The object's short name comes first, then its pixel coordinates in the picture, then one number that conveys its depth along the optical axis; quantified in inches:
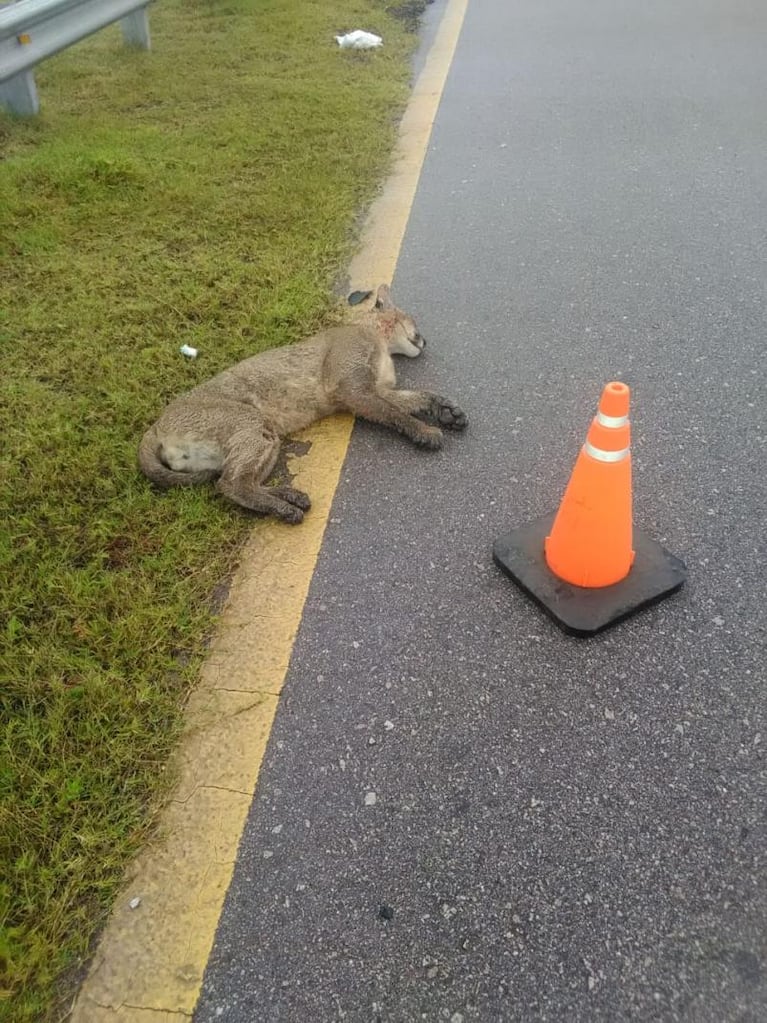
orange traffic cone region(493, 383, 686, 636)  106.4
